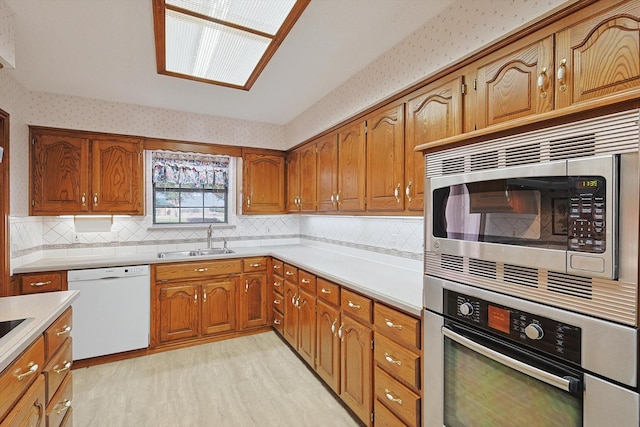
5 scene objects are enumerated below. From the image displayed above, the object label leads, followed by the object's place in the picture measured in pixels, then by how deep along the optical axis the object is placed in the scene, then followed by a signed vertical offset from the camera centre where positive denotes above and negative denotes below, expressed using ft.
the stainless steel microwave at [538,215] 2.82 -0.07
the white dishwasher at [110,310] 9.52 -3.18
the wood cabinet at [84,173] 9.99 +1.26
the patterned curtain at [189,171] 12.44 +1.63
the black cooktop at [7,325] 4.40 -1.70
